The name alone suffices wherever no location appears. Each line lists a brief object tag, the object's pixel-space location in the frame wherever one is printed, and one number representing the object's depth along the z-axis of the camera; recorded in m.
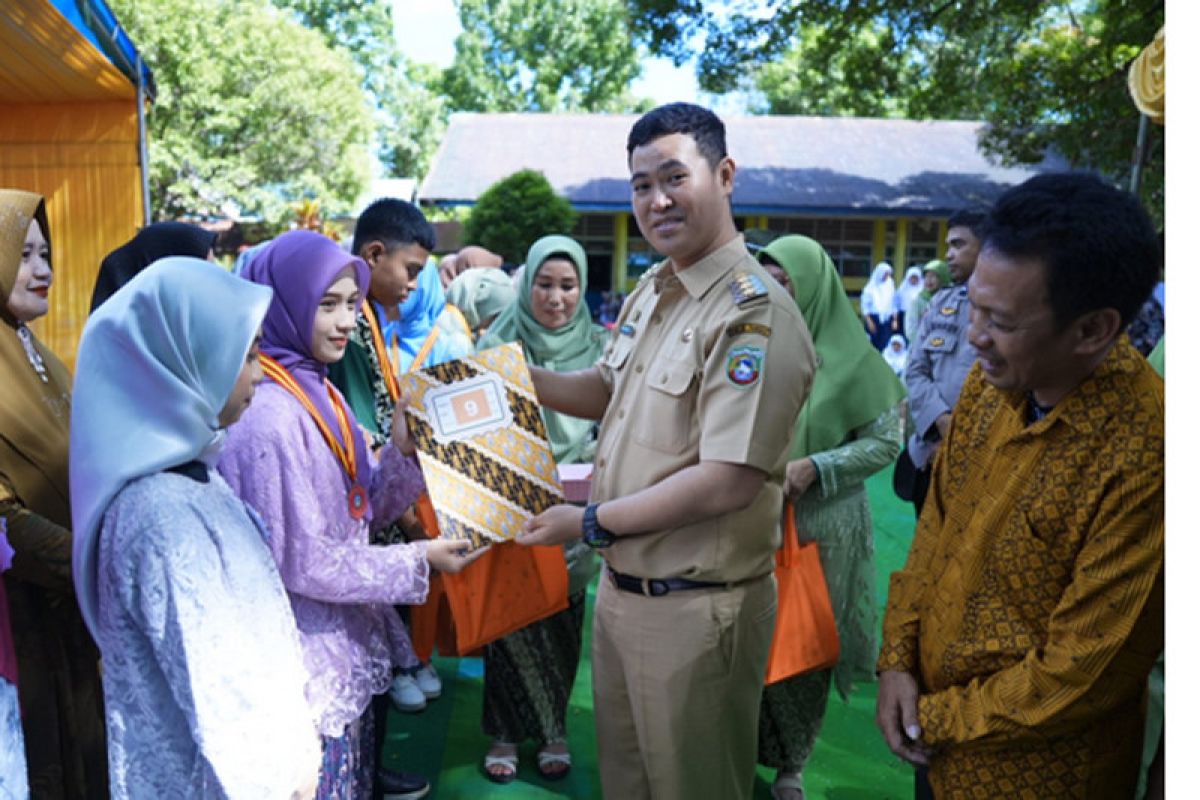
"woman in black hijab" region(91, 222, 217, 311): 2.87
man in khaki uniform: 2.02
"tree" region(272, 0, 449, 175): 37.88
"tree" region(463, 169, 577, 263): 14.48
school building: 20.09
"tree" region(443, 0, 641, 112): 37.72
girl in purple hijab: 2.04
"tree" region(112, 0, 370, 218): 17.73
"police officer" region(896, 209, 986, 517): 3.90
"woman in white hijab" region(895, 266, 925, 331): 14.84
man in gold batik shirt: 1.46
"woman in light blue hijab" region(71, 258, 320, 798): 1.57
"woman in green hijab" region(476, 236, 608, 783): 3.37
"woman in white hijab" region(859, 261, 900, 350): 15.41
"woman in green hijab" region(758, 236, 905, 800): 3.04
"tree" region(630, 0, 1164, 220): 11.29
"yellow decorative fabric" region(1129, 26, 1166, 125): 2.63
